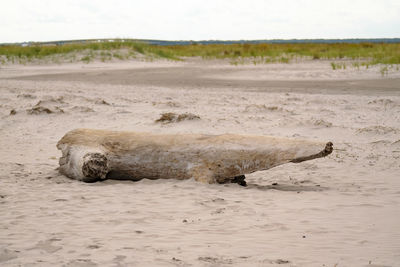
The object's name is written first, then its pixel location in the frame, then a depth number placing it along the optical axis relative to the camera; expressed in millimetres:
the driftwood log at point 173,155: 10586
